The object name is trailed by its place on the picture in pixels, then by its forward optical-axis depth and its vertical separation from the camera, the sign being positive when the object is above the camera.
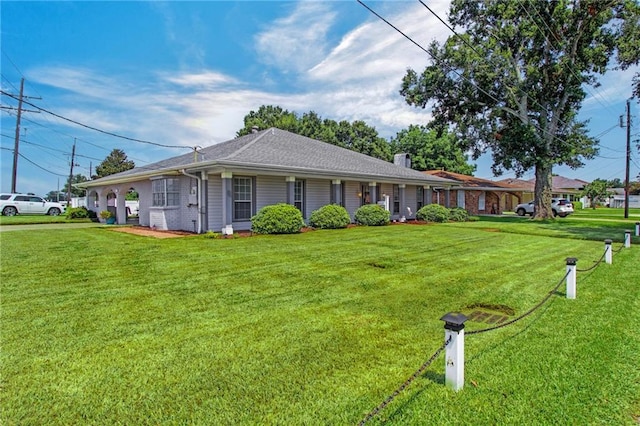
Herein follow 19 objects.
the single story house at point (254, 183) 13.74 +0.98
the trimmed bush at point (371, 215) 17.45 -0.68
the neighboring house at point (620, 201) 58.10 -0.13
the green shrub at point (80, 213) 23.08 -0.63
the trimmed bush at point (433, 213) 21.03 -0.71
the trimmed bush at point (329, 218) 15.39 -0.70
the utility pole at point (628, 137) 31.33 +5.78
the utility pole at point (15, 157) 29.52 +4.07
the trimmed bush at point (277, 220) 13.16 -0.68
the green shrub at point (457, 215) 22.22 -0.88
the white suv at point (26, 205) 25.75 -0.06
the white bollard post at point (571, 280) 5.37 -1.26
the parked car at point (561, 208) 28.48 -0.61
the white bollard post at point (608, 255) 8.21 -1.32
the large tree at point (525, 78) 20.94 +8.08
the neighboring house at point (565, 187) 40.64 +2.16
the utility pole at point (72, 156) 43.09 +6.04
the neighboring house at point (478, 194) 30.38 +0.69
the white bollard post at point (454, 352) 2.71 -1.22
